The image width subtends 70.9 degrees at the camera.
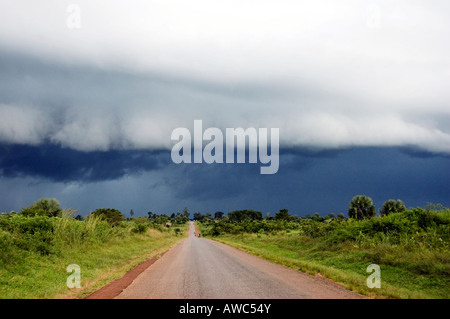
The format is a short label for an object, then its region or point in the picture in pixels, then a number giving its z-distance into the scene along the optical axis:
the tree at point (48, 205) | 39.32
